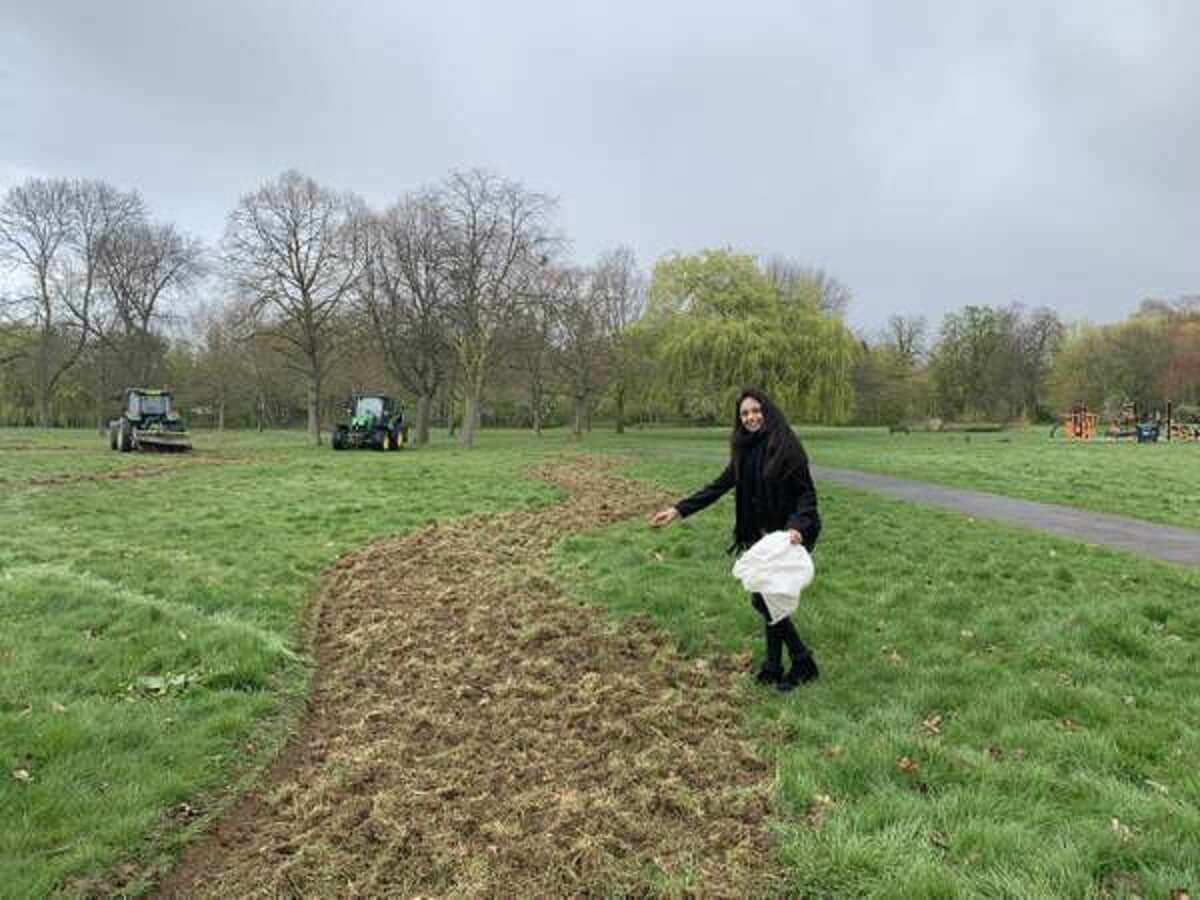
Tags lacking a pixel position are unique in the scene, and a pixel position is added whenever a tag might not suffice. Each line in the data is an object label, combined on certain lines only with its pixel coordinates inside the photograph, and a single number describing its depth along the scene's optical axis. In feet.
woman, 15.94
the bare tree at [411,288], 111.55
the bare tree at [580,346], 130.62
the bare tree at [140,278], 139.95
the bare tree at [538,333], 116.47
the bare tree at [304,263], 112.37
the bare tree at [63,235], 137.49
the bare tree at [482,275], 108.88
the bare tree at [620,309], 135.74
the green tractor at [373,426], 101.71
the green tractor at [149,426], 88.40
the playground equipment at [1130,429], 123.03
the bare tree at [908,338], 246.06
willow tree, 125.70
